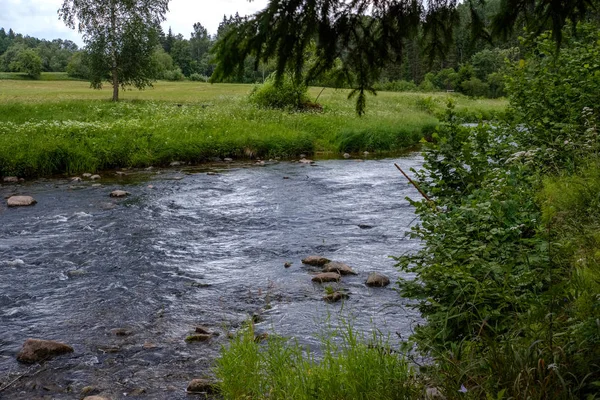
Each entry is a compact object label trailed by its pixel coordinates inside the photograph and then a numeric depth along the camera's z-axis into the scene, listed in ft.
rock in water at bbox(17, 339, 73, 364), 19.10
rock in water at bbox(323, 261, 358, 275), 27.22
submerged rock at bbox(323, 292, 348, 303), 23.72
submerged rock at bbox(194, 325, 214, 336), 20.80
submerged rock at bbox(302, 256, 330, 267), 29.04
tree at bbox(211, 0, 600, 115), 11.96
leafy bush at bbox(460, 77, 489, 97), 243.19
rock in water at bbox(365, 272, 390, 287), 25.36
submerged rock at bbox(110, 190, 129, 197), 46.03
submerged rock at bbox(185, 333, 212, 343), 20.36
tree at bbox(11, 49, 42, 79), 301.02
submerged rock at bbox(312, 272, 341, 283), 26.25
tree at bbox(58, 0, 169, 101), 117.60
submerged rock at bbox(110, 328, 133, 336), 21.04
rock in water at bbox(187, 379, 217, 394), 16.75
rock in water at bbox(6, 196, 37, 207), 41.86
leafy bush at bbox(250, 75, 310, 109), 104.37
